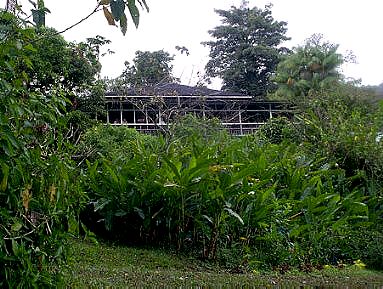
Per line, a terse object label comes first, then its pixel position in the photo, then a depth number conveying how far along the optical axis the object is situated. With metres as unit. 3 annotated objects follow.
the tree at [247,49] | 36.06
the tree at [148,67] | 23.44
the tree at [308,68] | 26.34
